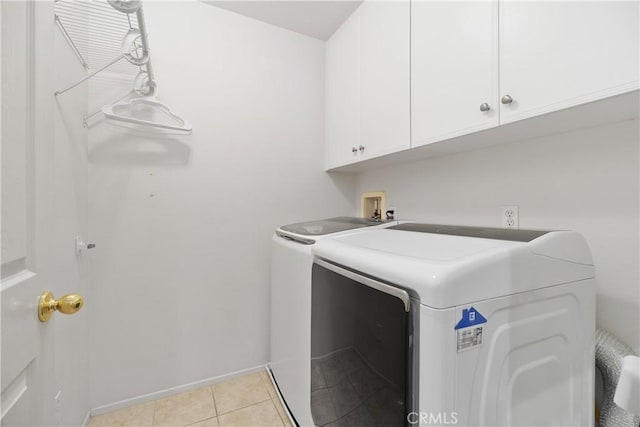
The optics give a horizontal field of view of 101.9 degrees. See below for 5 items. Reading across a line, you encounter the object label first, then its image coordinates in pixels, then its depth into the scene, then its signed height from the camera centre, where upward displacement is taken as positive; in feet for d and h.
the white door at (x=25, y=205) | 1.49 +0.05
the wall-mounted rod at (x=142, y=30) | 3.21 +2.38
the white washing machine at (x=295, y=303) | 3.78 -1.52
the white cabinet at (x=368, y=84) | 4.19 +2.42
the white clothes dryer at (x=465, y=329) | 1.85 -0.99
